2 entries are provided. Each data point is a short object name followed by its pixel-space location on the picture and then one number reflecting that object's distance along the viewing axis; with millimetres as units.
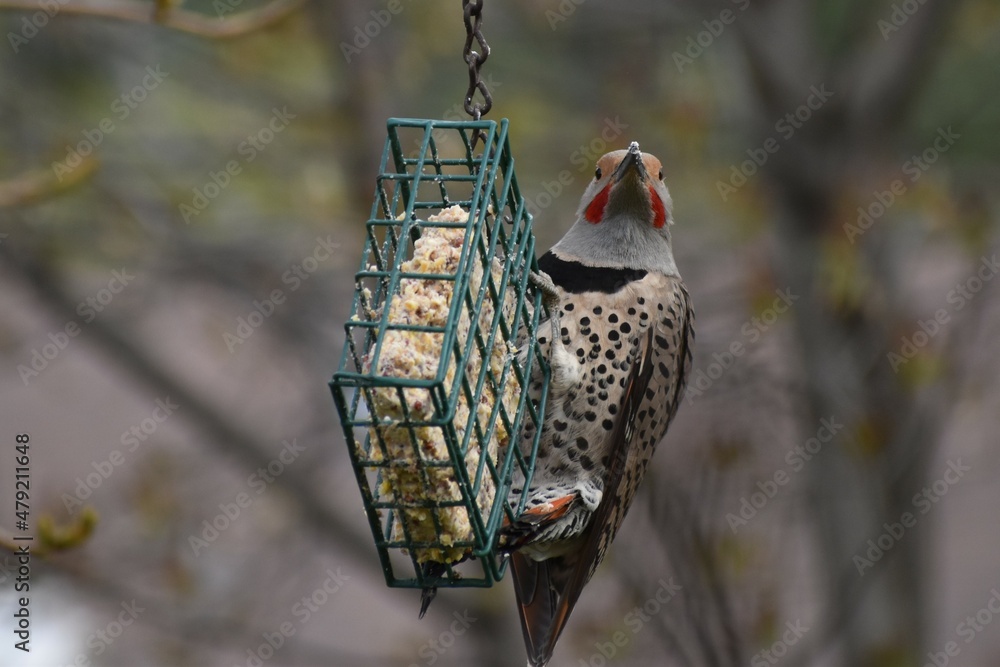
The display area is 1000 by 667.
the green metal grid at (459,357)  6133
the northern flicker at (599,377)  8258
